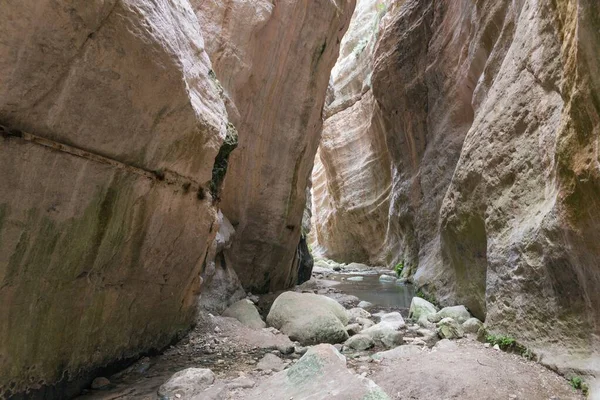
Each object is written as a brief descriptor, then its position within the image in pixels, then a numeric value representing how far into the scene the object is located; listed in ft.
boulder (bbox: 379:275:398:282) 49.70
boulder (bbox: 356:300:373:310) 29.62
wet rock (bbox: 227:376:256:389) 12.76
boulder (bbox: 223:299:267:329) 21.44
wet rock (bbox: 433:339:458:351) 16.45
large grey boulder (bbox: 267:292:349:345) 18.85
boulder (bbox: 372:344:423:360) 15.70
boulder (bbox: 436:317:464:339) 18.94
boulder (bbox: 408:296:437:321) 23.99
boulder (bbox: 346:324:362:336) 20.06
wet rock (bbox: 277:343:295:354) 16.83
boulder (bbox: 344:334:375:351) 17.70
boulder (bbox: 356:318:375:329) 21.95
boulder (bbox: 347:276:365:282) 51.00
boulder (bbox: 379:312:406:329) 21.74
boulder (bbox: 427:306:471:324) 21.88
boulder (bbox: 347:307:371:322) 23.75
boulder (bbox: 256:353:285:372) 14.90
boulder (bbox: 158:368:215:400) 12.21
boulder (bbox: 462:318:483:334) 19.43
